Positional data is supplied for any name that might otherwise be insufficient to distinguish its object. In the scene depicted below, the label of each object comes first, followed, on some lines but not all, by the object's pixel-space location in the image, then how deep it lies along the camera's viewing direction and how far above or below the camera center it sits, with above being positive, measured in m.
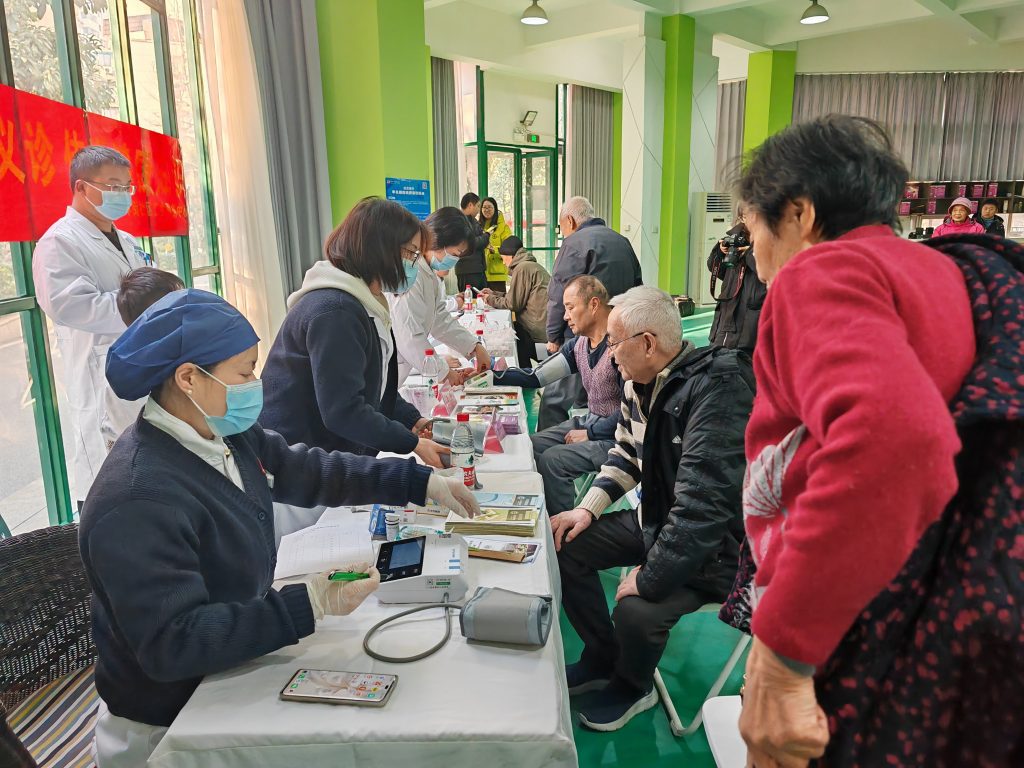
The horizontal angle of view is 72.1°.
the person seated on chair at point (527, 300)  5.22 -0.49
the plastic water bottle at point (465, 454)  1.90 -0.59
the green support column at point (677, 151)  8.44 +0.97
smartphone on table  1.08 -0.70
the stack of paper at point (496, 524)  1.67 -0.68
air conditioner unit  9.29 +0.07
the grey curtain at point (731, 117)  11.53 +1.80
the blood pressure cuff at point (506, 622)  1.22 -0.66
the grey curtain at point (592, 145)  10.48 +1.28
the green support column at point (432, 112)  8.19 +1.41
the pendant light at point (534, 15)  6.96 +2.12
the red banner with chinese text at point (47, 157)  2.48 +0.33
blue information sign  4.95 +0.29
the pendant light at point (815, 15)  7.75 +2.31
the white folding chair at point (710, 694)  1.91 -1.33
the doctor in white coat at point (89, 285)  2.60 -0.16
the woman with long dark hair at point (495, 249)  6.89 -0.15
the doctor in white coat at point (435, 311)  3.33 -0.36
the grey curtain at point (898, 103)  10.43 +1.81
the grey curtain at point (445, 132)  8.34 +1.21
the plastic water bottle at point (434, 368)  3.18 -0.60
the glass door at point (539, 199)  10.34 +0.49
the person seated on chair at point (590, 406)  2.92 -0.76
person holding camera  4.25 -0.40
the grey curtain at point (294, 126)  4.58 +0.73
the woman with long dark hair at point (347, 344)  1.94 -0.30
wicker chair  1.40 -0.81
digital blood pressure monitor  1.36 -0.65
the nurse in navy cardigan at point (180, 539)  1.09 -0.49
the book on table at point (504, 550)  1.54 -0.69
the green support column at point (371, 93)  4.75 +0.97
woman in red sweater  0.69 -0.19
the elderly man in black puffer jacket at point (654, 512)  1.81 -0.77
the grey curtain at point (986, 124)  10.15 +1.42
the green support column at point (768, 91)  10.16 +1.95
